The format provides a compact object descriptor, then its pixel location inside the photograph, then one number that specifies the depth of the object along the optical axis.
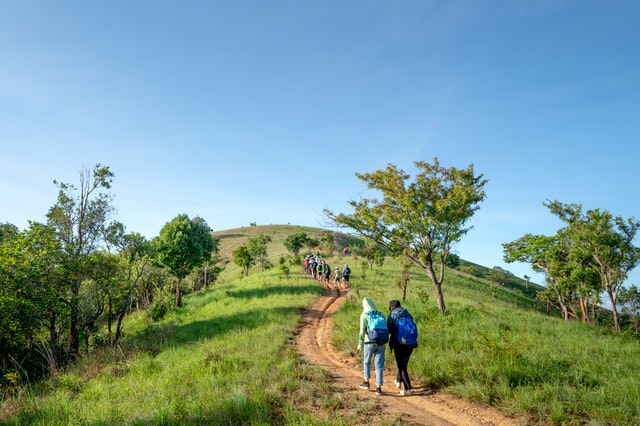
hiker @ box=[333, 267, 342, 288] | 28.88
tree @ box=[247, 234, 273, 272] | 49.94
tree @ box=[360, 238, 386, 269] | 41.22
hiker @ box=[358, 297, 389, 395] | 7.96
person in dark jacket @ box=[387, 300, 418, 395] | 7.96
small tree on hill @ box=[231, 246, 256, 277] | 45.69
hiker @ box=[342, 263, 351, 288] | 28.31
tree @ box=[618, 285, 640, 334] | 32.75
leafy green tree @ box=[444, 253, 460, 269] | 79.66
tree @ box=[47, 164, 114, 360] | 16.75
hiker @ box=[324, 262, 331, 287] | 29.39
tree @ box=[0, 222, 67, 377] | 14.74
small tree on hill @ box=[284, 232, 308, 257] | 63.75
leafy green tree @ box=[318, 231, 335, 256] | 61.03
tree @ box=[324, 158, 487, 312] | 16.27
